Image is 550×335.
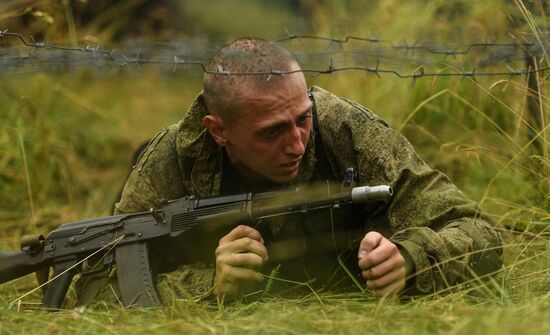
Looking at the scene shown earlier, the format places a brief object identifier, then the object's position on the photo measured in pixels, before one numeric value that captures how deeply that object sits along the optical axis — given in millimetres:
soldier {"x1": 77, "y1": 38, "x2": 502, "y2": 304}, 6645
